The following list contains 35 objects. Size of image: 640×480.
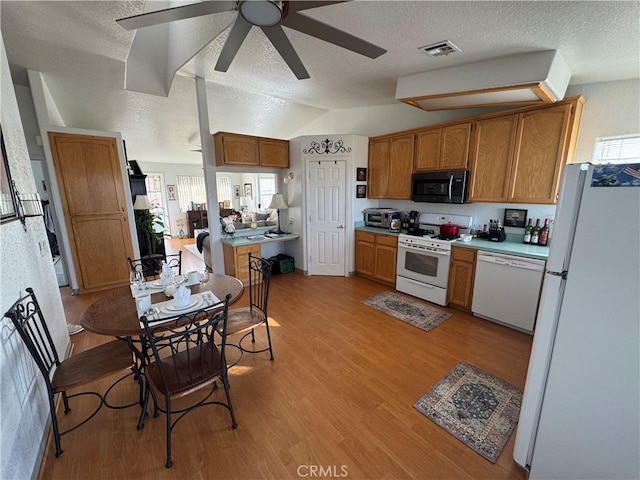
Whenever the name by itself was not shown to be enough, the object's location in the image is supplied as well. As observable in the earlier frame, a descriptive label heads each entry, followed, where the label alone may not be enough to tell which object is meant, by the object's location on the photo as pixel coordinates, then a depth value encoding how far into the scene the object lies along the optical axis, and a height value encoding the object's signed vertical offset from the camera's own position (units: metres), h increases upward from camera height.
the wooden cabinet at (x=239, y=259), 4.09 -1.06
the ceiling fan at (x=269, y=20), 1.46 +1.02
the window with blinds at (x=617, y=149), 2.56 +0.38
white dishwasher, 2.70 -1.09
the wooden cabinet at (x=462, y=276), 3.17 -1.08
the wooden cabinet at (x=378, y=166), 4.24 +0.38
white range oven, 3.39 -0.94
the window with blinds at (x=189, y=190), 8.80 +0.04
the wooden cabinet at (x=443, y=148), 3.32 +0.54
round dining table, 1.58 -0.81
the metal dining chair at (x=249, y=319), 2.18 -1.11
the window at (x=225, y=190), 7.29 +0.03
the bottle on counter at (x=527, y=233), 3.09 -0.52
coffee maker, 4.18 -0.49
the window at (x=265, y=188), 5.42 +0.05
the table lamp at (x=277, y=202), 4.70 -0.21
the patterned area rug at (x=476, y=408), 1.68 -1.57
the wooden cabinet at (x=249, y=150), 3.87 +0.63
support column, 3.70 +0.24
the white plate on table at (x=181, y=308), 1.74 -0.77
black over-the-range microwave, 3.38 +0.03
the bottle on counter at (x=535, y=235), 3.03 -0.54
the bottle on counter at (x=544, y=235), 2.98 -0.53
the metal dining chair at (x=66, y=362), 1.47 -1.12
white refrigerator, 1.08 -0.66
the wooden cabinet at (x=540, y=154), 2.67 +0.36
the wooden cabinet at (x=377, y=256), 4.04 -1.07
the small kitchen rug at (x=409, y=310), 3.09 -1.54
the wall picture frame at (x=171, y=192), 8.56 -0.02
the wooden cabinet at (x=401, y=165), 3.91 +0.37
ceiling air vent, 2.27 +1.25
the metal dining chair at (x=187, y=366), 1.50 -1.13
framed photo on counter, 3.22 -0.36
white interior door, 4.39 -0.46
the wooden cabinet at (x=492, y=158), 2.99 +0.36
